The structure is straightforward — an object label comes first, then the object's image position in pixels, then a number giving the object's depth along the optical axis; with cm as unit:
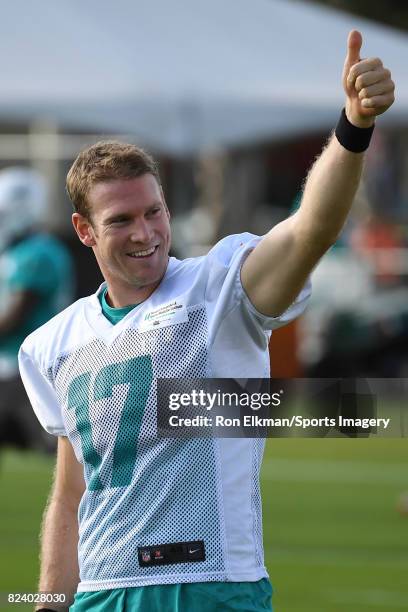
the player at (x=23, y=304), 2177
